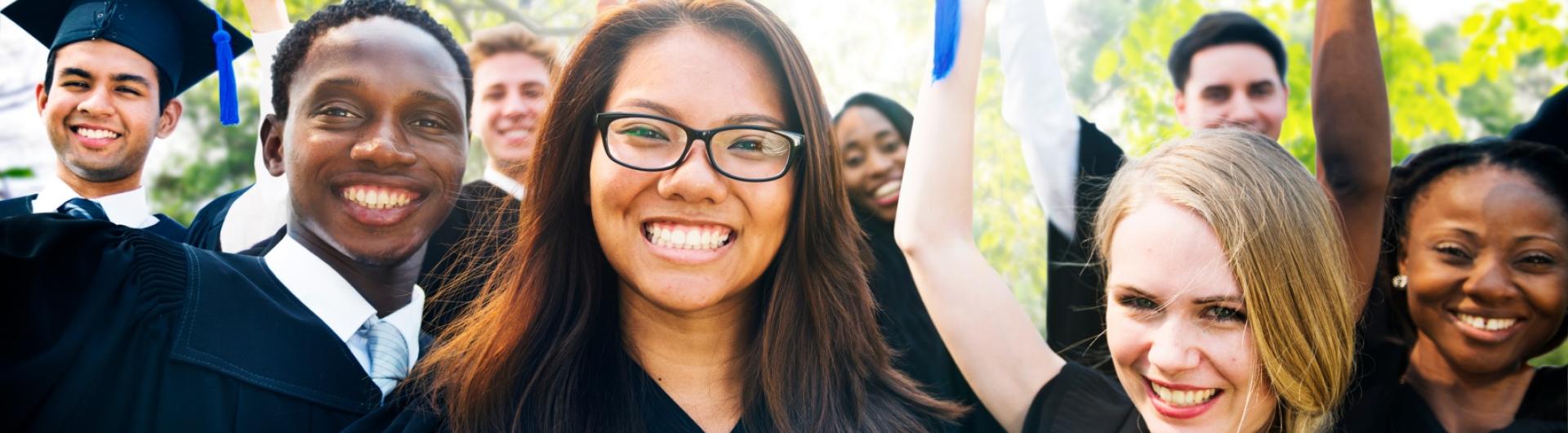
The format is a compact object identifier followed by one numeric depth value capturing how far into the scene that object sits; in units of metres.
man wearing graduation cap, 2.39
